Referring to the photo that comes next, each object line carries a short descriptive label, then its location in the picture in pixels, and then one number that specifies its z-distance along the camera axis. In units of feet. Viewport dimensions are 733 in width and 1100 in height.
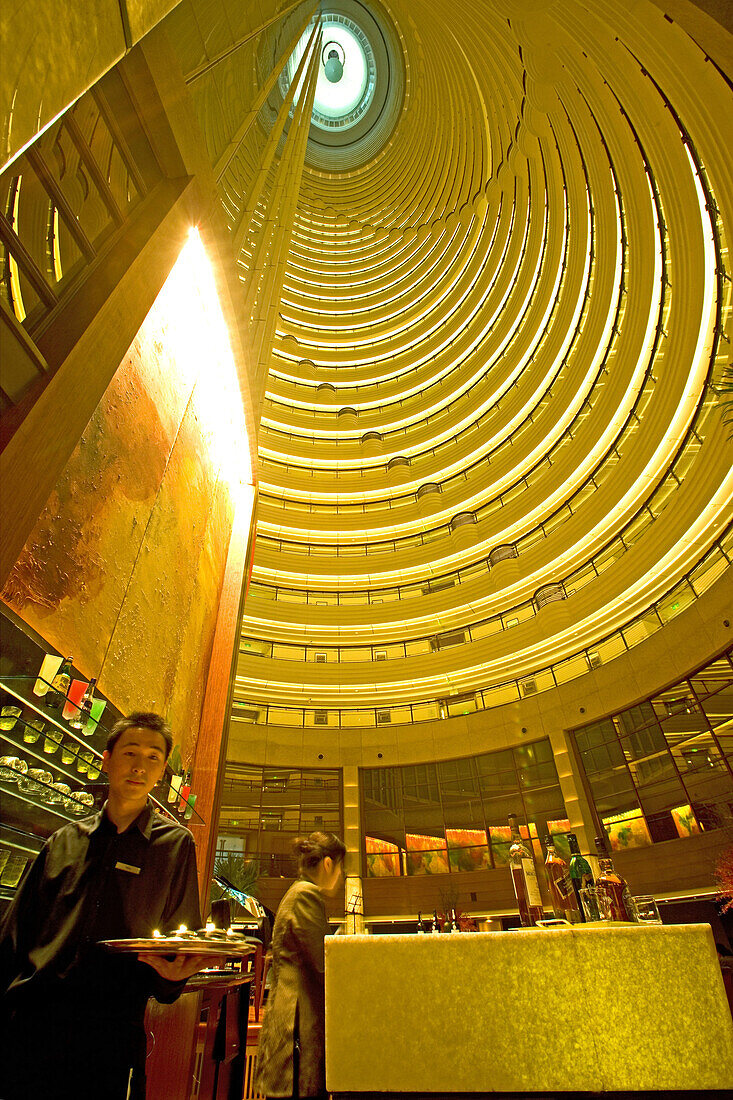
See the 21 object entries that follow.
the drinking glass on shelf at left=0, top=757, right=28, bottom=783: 8.52
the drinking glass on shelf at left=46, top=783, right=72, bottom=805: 9.84
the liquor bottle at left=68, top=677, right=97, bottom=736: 9.61
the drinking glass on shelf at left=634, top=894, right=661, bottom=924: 7.02
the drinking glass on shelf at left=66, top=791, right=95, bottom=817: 10.38
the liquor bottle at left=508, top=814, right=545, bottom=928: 7.74
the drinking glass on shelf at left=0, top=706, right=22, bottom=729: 8.05
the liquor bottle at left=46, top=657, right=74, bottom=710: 8.75
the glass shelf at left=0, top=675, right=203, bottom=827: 8.14
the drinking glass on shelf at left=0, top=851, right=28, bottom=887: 9.15
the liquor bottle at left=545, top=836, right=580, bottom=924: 6.93
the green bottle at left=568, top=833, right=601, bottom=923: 6.81
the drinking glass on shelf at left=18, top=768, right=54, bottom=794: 9.13
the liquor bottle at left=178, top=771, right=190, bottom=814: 13.36
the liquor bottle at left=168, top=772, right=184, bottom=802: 12.79
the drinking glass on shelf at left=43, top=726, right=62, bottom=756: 9.27
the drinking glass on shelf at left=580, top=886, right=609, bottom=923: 6.54
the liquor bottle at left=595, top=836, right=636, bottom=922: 6.48
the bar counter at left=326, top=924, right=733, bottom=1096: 5.03
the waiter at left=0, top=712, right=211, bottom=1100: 4.53
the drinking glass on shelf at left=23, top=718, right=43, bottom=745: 8.79
